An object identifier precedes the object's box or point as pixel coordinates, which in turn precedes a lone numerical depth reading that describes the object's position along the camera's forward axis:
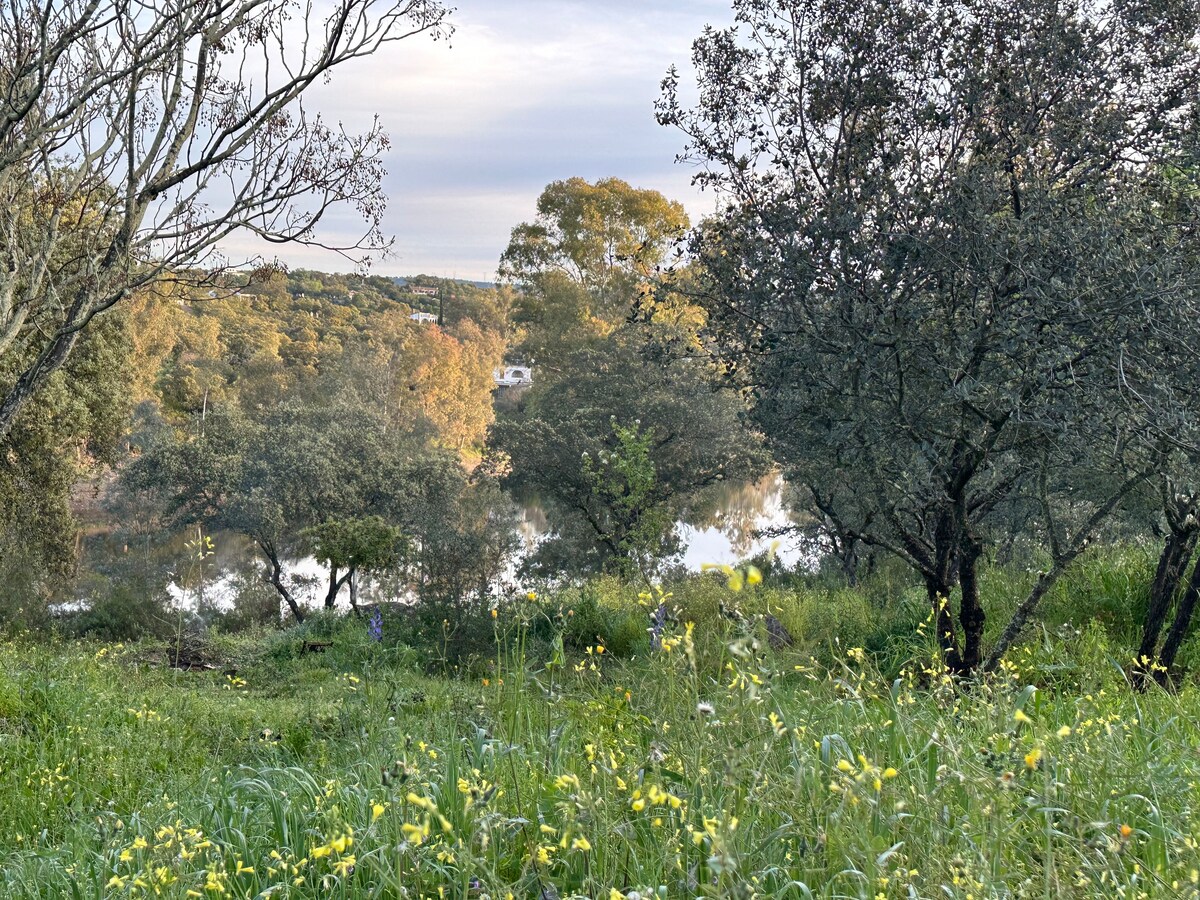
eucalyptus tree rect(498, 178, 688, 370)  28.11
